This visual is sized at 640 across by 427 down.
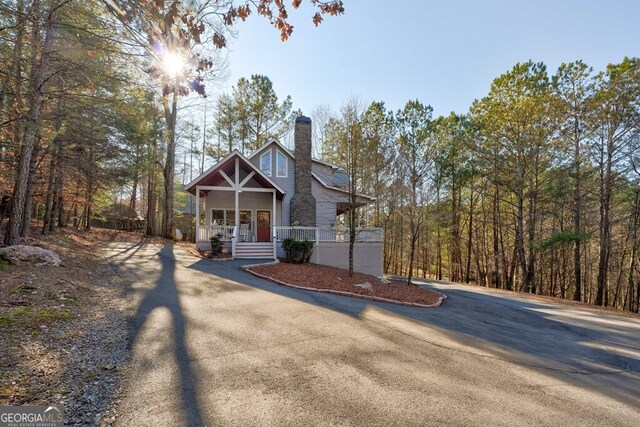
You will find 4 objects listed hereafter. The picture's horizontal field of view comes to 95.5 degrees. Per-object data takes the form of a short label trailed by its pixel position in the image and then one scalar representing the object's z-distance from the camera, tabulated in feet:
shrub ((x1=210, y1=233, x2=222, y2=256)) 44.39
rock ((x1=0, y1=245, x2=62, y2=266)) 21.91
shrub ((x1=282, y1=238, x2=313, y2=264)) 43.86
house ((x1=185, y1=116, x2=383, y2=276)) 47.70
